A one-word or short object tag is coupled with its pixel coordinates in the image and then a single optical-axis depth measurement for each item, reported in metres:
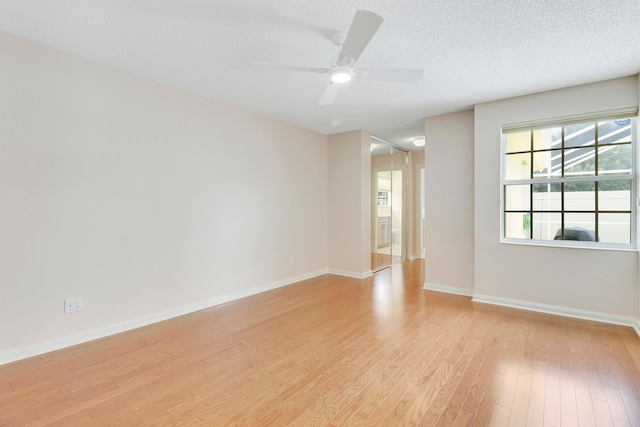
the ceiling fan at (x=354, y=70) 1.75
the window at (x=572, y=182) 3.07
